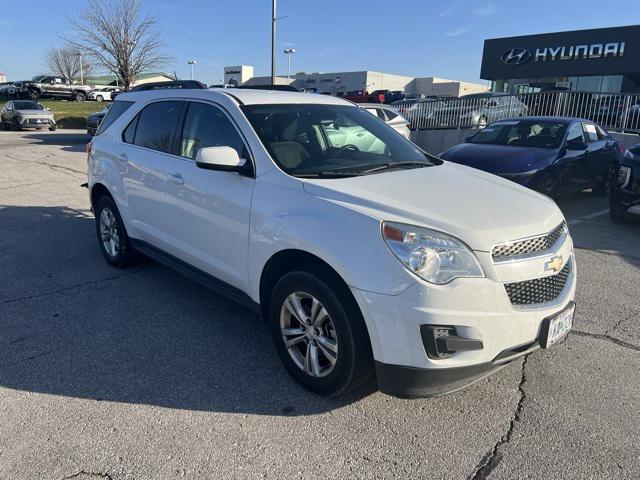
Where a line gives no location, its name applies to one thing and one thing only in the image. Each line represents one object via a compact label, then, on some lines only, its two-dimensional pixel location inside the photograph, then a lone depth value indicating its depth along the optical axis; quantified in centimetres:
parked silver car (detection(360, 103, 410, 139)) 1375
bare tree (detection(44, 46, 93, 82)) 7125
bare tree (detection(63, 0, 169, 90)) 3234
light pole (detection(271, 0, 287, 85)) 2900
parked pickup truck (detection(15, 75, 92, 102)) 4169
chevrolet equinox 261
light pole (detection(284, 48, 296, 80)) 6262
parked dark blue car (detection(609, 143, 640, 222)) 731
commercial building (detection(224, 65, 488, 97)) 7244
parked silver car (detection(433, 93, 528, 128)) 1664
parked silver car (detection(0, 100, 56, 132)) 2401
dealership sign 3331
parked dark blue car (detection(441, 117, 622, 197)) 810
